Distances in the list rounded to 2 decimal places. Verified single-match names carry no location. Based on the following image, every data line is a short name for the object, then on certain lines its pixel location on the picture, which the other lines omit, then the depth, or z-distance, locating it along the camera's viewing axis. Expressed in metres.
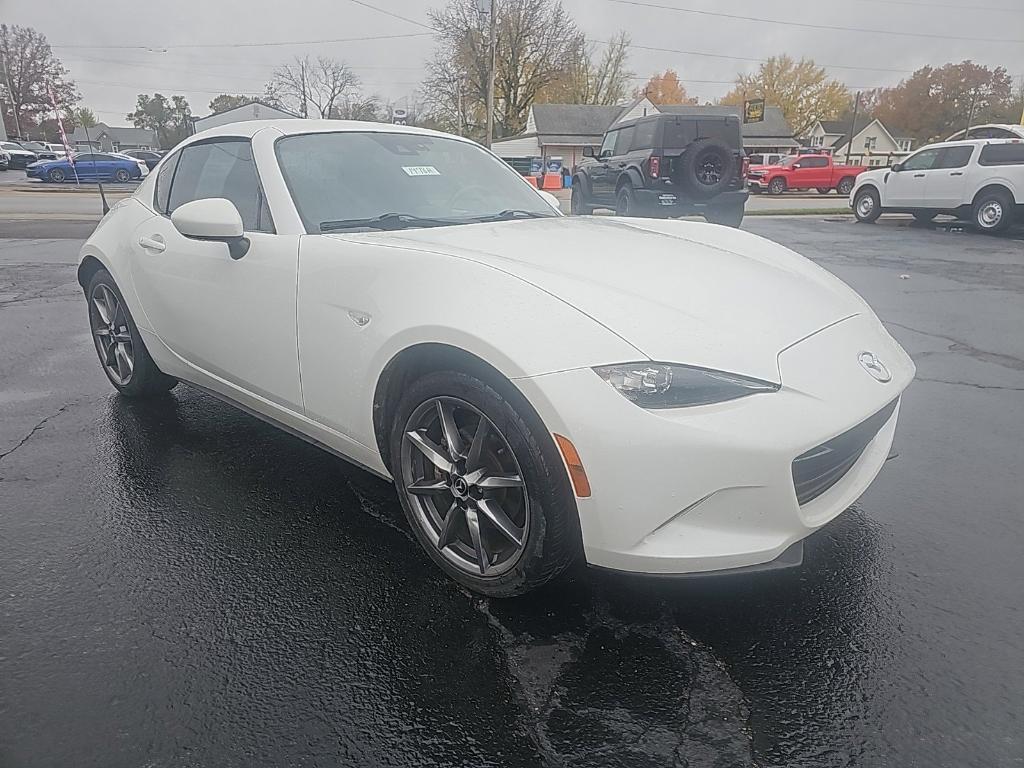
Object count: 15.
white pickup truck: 13.79
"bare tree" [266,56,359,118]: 69.62
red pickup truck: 31.73
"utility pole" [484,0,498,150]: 31.05
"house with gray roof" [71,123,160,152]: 81.19
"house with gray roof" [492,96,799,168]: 52.44
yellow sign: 49.75
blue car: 34.09
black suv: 12.57
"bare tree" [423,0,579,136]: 51.03
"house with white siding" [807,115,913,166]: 77.38
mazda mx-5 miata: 1.94
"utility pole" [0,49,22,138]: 66.48
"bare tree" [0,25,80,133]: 64.62
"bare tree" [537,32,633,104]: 63.56
